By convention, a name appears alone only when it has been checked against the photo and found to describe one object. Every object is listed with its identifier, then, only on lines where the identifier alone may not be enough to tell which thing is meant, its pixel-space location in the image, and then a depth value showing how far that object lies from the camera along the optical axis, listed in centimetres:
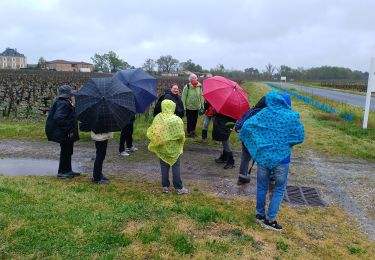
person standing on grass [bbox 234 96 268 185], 593
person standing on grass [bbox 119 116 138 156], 814
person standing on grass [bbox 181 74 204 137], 968
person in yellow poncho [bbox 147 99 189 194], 564
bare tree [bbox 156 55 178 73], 10606
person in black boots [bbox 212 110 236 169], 715
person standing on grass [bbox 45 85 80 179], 618
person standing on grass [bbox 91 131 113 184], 609
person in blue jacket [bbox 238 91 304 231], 455
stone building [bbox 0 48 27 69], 13775
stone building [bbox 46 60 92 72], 13400
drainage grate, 596
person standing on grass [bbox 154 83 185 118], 773
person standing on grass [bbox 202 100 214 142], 891
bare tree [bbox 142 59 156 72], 10250
